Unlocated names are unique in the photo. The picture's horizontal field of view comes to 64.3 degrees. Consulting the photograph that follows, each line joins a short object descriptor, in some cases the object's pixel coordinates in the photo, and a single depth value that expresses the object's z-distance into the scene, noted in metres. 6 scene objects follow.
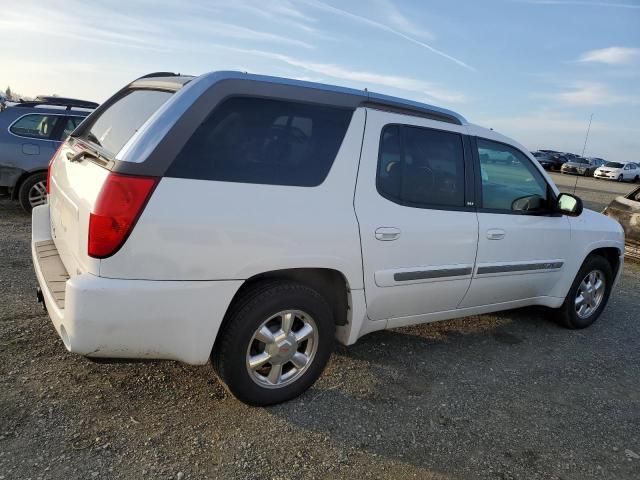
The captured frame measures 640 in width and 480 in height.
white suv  2.38
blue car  6.98
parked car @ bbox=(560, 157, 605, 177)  35.53
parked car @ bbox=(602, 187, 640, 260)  8.07
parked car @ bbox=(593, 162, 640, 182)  35.81
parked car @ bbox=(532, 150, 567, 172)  37.47
